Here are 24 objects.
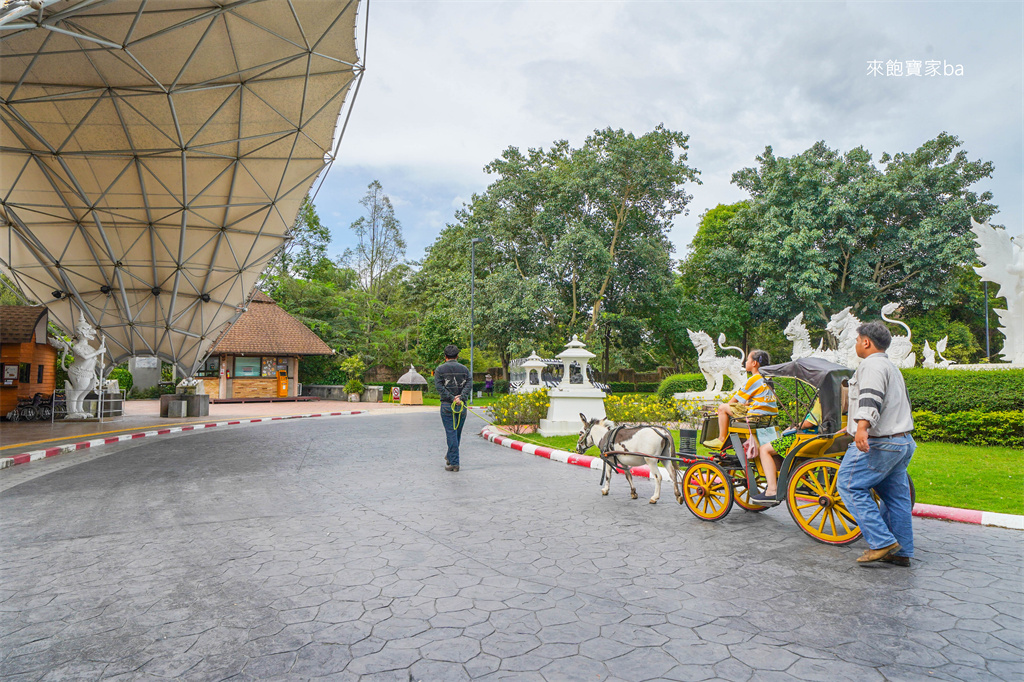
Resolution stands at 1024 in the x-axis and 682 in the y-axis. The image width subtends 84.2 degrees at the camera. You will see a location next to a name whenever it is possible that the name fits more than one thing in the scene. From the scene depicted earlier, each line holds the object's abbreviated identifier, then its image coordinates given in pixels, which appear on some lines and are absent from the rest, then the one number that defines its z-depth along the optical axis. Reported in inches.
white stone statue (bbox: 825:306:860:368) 636.1
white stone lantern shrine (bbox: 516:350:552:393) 989.2
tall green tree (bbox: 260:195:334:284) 1796.3
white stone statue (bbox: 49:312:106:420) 688.4
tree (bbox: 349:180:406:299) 1950.1
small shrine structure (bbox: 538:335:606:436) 543.8
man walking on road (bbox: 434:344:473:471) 362.9
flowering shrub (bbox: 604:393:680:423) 514.0
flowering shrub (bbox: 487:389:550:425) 574.6
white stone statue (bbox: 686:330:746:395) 762.8
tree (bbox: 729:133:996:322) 1175.0
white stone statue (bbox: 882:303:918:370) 655.8
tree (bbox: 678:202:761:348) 1343.5
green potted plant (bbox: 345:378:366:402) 1357.0
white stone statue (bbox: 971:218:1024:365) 600.7
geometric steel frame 430.6
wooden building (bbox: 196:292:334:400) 1320.1
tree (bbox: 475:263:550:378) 1258.0
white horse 273.9
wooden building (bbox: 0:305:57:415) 714.2
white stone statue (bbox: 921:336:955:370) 668.6
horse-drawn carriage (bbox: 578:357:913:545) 208.5
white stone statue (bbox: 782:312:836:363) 729.0
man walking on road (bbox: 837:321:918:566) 178.6
